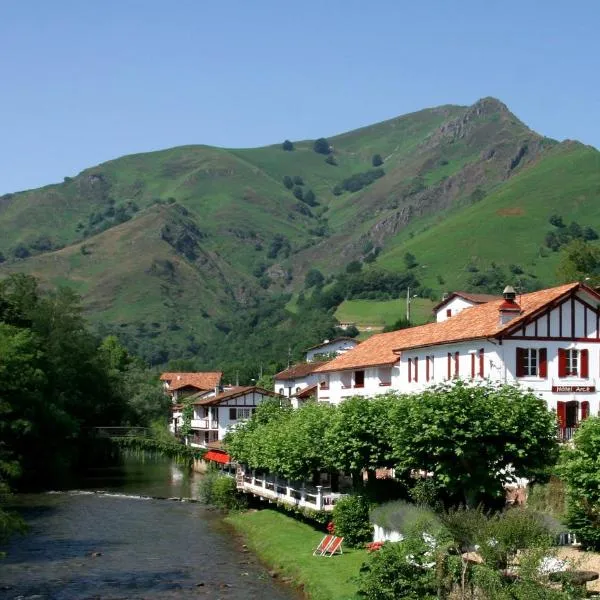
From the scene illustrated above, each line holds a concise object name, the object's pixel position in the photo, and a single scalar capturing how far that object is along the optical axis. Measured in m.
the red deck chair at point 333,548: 48.85
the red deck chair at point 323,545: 49.33
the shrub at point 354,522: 49.50
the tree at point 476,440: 44.16
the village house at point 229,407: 126.06
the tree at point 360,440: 51.44
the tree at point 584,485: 39.03
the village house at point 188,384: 176.40
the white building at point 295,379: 128.00
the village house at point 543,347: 56.81
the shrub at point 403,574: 34.34
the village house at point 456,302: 84.50
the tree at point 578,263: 113.88
